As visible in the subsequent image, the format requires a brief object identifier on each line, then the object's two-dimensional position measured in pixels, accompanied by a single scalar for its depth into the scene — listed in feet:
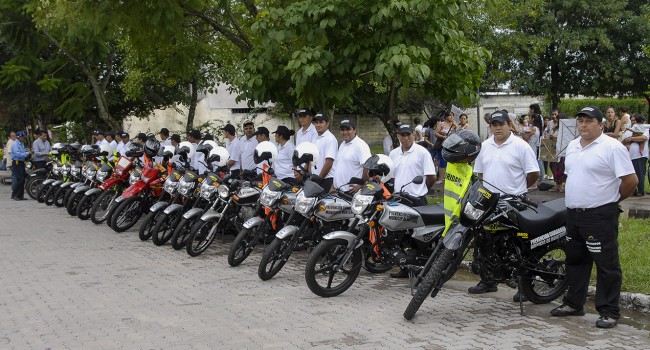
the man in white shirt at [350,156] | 32.99
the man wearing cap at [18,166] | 64.95
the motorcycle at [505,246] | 22.21
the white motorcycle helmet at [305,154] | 31.55
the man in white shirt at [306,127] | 37.58
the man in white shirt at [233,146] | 44.16
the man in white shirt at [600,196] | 21.39
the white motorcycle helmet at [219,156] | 37.32
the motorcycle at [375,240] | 25.82
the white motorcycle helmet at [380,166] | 27.89
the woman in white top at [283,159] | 37.81
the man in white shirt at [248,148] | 42.91
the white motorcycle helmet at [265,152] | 33.50
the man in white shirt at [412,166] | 29.78
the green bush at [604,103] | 128.98
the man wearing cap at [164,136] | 50.88
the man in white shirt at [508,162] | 25.40
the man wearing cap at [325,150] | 34.71
